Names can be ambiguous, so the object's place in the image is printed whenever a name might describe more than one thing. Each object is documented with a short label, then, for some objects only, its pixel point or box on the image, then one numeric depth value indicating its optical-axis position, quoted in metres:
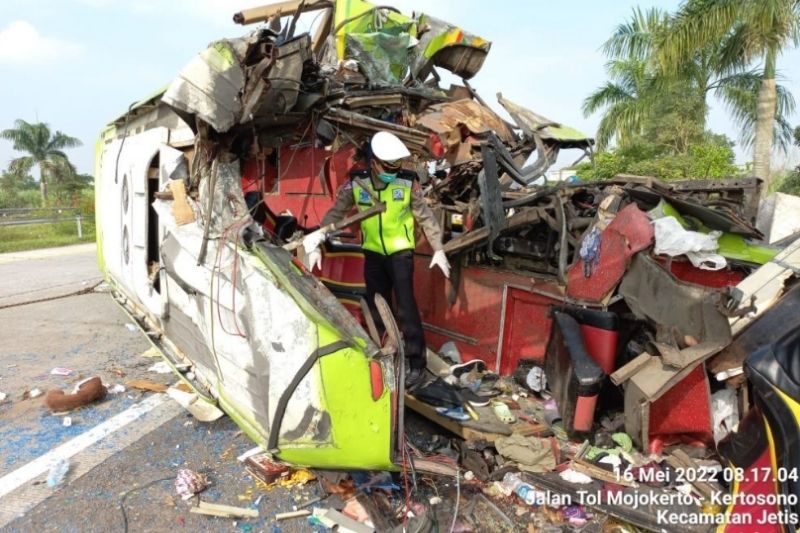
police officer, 3.74
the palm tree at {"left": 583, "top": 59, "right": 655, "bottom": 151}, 14.69
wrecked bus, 2.40
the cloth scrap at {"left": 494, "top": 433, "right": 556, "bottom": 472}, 2.96
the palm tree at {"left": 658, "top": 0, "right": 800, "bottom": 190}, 10.24
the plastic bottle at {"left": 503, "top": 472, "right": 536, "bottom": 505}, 2.74
